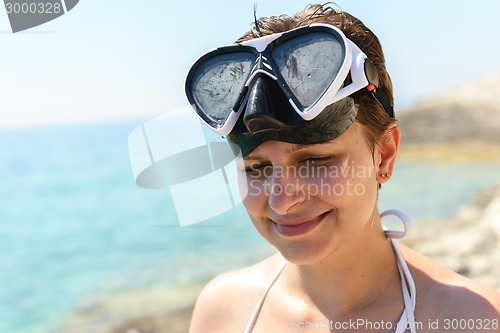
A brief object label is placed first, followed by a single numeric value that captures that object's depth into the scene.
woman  1.11
